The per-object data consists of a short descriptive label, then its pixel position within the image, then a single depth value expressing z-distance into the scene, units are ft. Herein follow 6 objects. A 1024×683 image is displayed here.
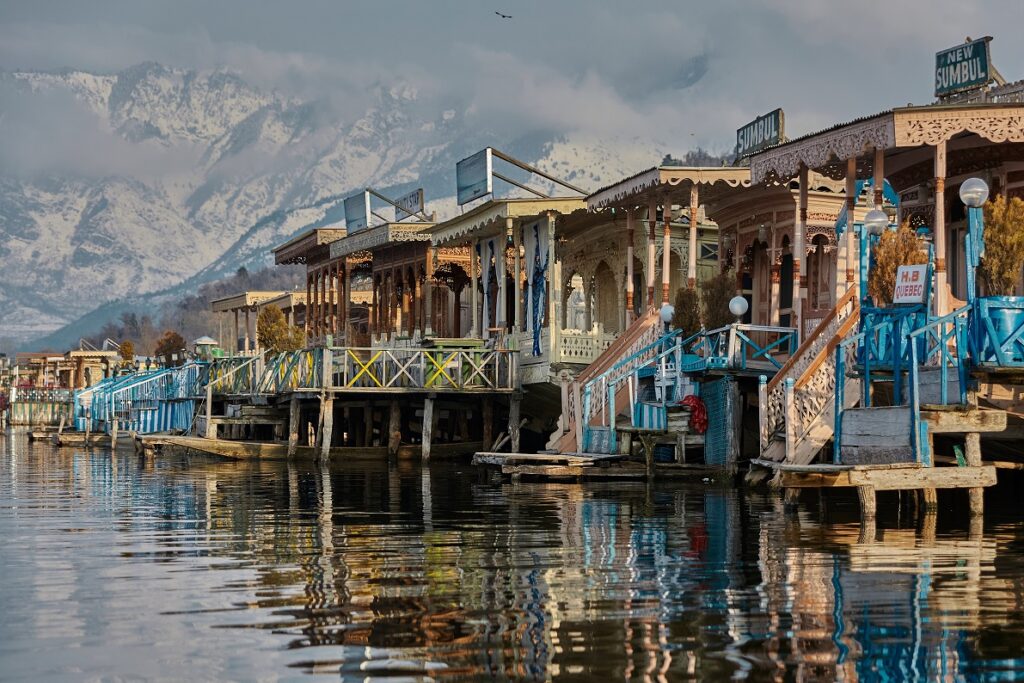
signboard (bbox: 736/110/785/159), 102.17
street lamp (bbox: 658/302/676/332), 95.25
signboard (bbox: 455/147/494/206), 131.85
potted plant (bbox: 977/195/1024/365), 72.13
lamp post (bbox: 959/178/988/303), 66.69
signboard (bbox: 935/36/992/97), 89.92
